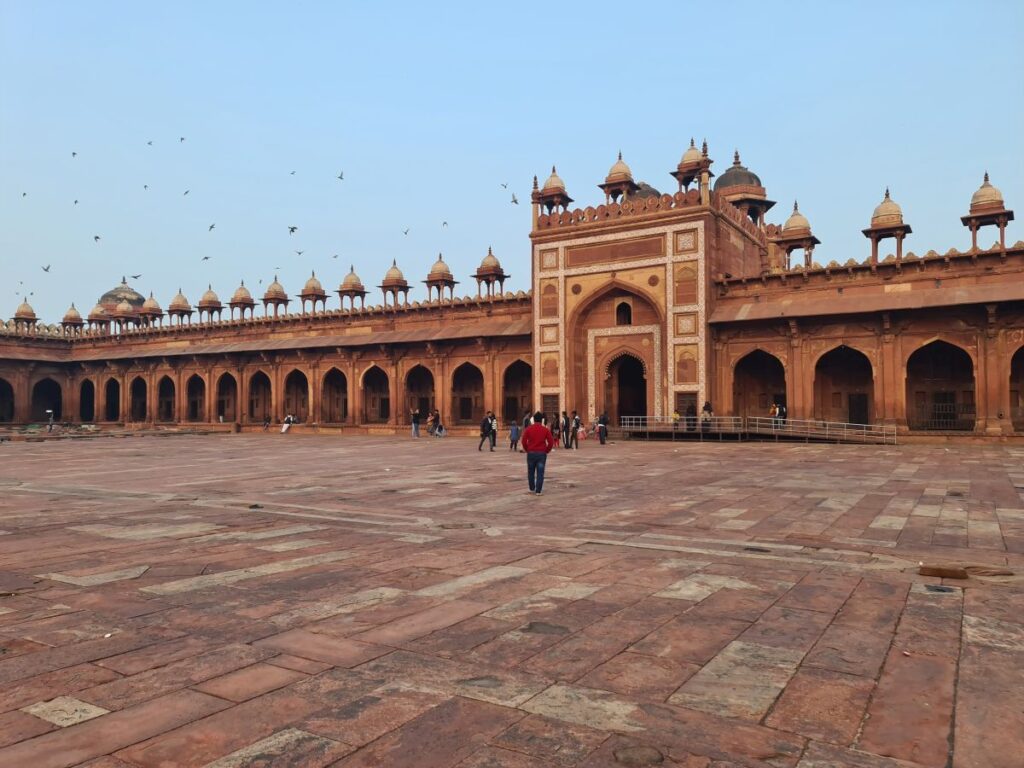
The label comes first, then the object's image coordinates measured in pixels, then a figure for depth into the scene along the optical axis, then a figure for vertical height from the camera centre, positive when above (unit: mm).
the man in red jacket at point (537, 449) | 11516 -759
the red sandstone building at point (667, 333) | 26625 +2889
